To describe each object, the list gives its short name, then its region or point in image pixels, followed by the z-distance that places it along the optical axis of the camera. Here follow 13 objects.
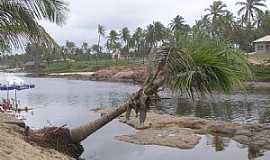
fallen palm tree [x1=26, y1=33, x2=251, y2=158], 9.00
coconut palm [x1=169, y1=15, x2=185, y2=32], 66.94
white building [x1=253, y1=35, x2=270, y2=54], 47.80
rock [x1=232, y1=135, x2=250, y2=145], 15.92
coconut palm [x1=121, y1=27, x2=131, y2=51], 82.82
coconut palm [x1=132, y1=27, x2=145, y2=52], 80.64
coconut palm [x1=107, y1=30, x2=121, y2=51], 85.68
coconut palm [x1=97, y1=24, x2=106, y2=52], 88.99
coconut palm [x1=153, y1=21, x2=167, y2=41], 65.86
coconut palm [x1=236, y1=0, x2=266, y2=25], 57.35
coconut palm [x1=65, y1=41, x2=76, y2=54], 101.69
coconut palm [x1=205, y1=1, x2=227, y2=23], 56.48
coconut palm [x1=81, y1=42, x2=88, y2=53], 104.02
